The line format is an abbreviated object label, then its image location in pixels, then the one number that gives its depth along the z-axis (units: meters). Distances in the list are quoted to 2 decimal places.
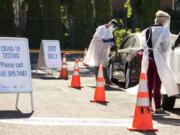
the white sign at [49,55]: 22.41
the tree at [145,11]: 40.72
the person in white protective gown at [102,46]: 18.88
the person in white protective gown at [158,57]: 12.47
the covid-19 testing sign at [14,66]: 12.27
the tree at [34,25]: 42.84
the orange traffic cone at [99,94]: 14.22
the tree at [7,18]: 42.41
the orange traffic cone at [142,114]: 10.37
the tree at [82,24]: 43.25
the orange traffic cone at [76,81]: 17.72
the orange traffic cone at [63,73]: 21.14
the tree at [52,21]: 42.69
